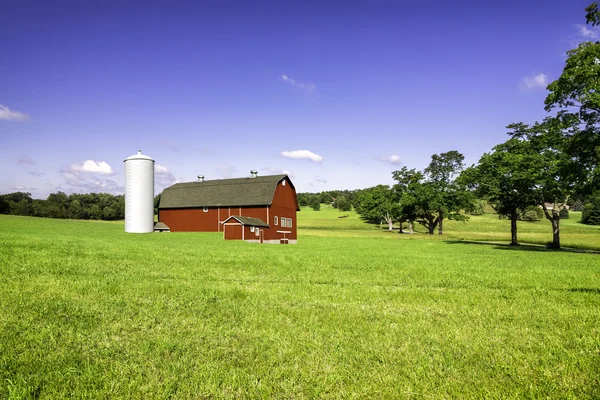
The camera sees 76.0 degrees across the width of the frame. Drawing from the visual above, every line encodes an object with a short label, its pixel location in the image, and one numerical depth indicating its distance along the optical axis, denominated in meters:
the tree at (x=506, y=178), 40.44
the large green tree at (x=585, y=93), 27.05
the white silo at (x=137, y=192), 48.72
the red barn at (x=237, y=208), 47.81
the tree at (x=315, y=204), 153.00
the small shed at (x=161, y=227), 55.22
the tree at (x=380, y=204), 78.00
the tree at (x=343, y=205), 145.38
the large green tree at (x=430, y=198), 69.62
